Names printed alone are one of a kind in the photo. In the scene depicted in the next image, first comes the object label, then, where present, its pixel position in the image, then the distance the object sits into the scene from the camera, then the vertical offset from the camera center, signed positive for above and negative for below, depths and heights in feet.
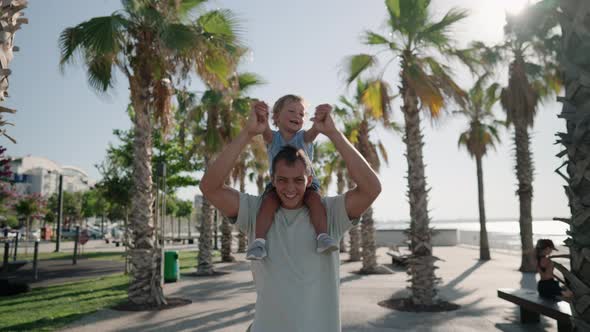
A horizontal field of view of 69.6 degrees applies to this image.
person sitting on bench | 21.56 -3.52
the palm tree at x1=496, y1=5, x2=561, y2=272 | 50.83 +14.28
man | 5.84 -0.33
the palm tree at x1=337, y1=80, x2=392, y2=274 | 37.11 +8.50
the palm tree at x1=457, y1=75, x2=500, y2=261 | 66.13 +10.84
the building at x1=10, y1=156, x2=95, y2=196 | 278.26 +26.72
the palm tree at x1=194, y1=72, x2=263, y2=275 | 48.70 +10.69
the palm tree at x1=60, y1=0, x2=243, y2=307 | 28.78 +10.92
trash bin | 41.96 -5.48
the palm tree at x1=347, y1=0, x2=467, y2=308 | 30.09 +8.48
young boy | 6.06 +1.03
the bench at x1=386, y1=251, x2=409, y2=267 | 55.52 -6.96
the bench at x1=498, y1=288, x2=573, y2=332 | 18.65 -4.85
